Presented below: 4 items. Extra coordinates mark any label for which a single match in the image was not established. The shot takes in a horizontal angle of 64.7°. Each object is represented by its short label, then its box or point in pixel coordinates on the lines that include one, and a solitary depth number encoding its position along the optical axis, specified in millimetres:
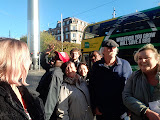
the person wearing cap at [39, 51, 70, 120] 1920
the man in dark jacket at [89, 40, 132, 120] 2059
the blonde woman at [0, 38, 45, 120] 938
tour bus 6094
